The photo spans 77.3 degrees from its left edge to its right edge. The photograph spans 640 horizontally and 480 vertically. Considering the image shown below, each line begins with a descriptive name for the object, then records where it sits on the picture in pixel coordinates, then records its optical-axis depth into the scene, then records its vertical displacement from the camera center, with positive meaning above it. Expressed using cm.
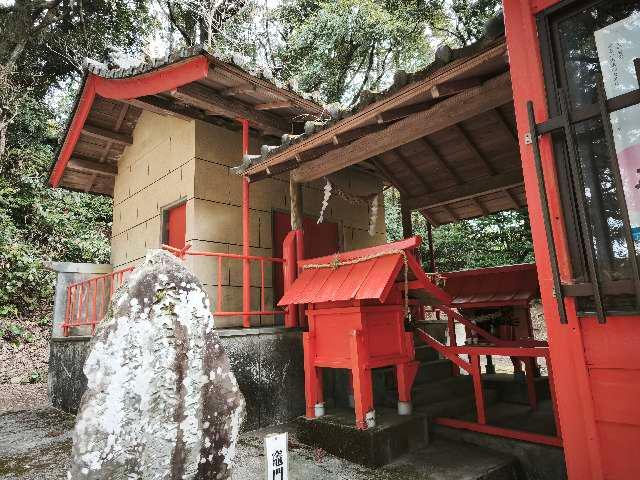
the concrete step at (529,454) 387 -143
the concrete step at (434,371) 579 -83
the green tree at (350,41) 1591 +1146
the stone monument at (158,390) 210 -34
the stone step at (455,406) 489 -115
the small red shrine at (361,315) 415 +4
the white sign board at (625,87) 234 +130
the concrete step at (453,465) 373 -145
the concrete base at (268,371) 526 -65
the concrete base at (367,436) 404 -124
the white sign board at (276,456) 252 -84
